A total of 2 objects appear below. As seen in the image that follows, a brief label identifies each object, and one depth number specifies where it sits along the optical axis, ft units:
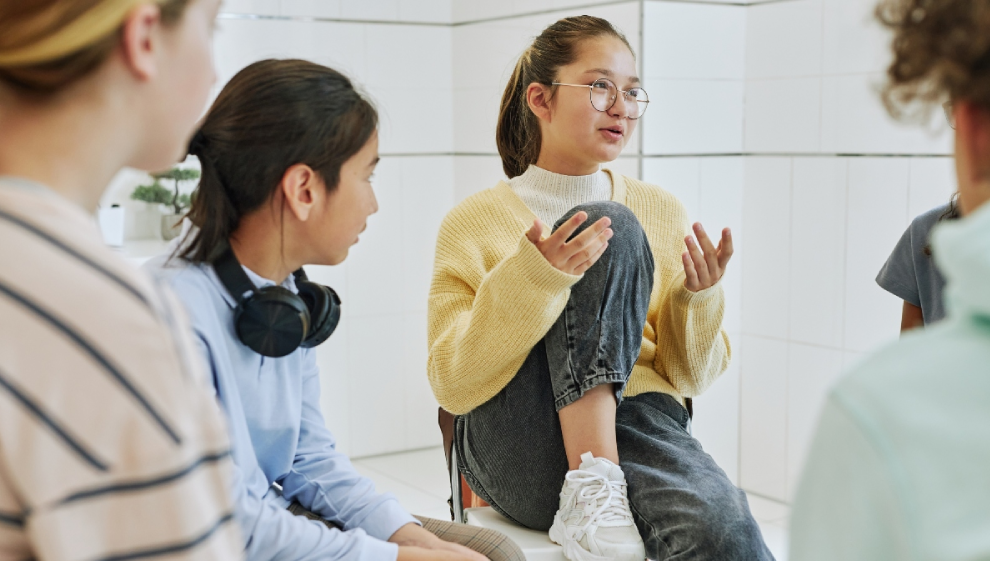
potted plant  9.56
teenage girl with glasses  4.94
